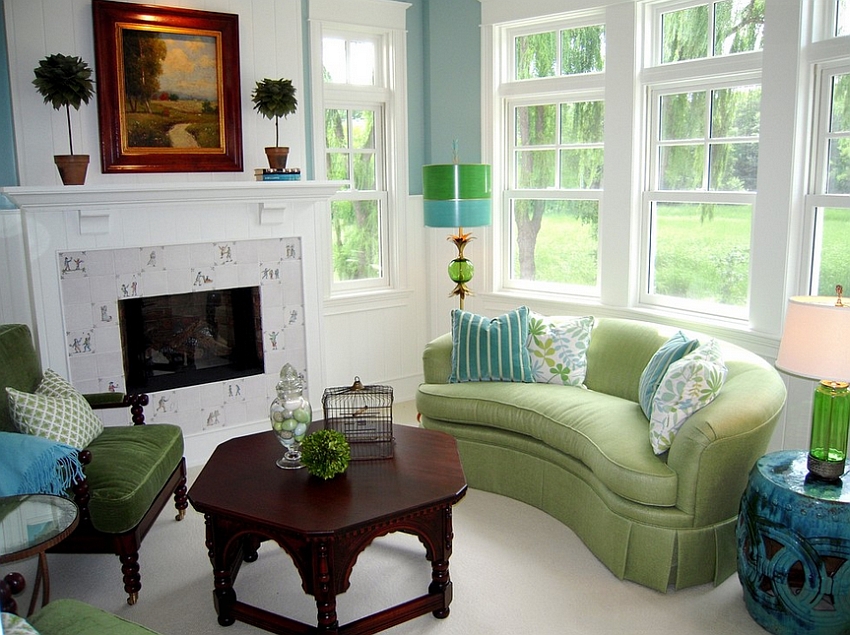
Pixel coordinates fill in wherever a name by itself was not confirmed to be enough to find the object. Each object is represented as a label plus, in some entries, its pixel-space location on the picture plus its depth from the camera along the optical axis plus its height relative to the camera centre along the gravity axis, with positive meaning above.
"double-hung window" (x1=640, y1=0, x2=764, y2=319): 4.05 +0.27
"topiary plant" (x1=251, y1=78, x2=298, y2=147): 4.48 +0.62
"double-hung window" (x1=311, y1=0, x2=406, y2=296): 5.12 +0.44
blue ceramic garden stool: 2.59 -1.20
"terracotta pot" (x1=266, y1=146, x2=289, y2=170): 4.52 +0.29
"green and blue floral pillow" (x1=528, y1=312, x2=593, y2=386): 4.16 -0.80
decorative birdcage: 3.29 -0.92
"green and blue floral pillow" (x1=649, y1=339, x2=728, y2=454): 3.10 -0.78
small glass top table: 2.39 -1.02
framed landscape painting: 4.17 +0.65
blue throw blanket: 2.91 -0.98
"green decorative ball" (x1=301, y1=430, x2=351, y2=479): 2.95 -0.95
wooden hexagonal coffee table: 2.66 -1.08
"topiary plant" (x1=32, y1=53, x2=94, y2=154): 3.81 +0.63
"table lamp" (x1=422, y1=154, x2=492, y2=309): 4.41 +0.05
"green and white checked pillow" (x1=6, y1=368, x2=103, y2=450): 3.15 -0.86
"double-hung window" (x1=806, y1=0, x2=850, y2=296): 3.57 +0.21
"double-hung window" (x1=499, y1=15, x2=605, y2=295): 4.82 +0.33
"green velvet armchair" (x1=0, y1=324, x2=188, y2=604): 3.01 -1.08
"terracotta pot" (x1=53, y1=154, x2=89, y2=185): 3.89 +0.20
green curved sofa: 2.99 -1.08
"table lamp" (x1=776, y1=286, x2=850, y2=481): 2.67 -0.58
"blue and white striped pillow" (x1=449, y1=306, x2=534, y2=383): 4.19 -0.79
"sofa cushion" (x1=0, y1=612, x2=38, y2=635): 1.88 -1.03
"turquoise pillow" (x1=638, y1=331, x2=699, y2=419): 3.49 -0.73
